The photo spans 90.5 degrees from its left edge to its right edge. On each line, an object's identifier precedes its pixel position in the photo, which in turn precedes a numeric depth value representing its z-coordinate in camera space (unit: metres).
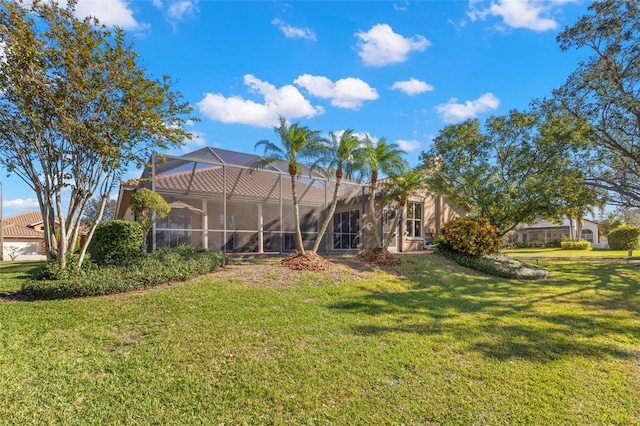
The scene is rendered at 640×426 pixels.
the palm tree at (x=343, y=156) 10.57
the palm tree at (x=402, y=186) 12.65
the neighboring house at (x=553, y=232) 42.18
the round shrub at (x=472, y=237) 13.20
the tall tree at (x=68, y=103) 6.38
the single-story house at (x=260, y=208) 13.46
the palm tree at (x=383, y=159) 11.39
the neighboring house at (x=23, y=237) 30.08
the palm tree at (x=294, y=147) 10.32
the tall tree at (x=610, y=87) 13.20
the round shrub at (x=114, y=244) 8.47
